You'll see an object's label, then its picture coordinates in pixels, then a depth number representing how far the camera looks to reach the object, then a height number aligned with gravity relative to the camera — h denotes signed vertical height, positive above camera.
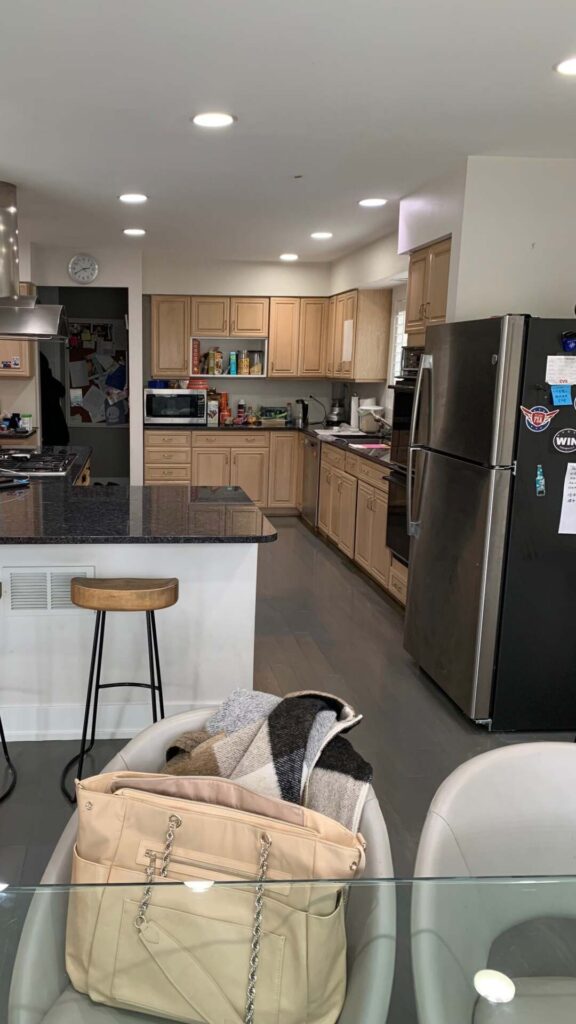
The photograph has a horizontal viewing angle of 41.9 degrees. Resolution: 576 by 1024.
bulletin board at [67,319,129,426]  8.62 -0.05
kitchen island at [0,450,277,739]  2.96 -1.00
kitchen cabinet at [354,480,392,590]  5.11 -1.08
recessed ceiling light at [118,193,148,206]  4.63 +1.06
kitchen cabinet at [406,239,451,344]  3.92 +0.51
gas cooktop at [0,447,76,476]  4.13 -0.55
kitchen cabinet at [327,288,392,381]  6.58 +0.39
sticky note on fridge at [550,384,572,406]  3.00 -0.03
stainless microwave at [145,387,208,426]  7.40 -0.34
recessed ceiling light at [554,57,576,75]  2.43 +1.03
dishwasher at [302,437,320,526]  6.99 -0.97
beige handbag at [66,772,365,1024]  1.09 -0.78
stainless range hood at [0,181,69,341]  4.31 +0.37
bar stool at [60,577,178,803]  2.53 -0.76
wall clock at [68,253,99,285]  6.81 +0.90
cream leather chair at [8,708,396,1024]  1.09 -0.87
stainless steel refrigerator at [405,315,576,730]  3.00 -0.59
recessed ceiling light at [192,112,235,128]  3.04 +1.02
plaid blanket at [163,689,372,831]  1.27 -0.66
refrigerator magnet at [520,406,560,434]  3.01 -0.12
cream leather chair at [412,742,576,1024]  1.16 -0.83
